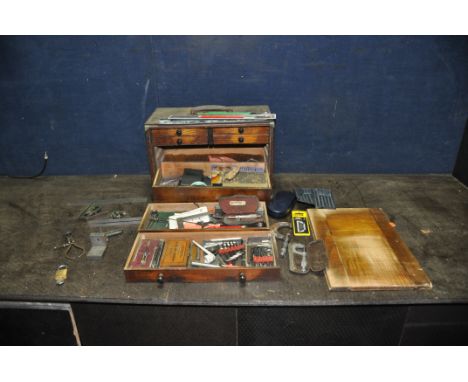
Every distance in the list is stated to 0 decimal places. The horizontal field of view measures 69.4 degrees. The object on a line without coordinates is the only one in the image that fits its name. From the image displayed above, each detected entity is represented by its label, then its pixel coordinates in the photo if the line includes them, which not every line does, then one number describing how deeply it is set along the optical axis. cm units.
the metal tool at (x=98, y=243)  157
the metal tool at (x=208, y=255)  148
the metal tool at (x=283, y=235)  158
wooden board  138
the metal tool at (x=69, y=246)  158
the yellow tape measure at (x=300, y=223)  169
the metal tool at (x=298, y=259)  146
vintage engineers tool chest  144
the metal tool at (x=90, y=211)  189
